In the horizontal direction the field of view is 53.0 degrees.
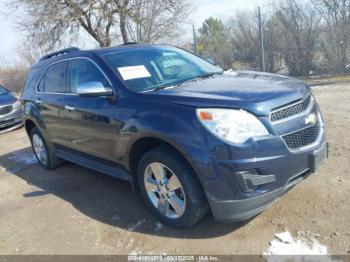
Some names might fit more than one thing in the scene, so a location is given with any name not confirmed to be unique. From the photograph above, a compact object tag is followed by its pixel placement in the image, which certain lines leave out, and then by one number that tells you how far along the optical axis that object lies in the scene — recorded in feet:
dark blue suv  9.25
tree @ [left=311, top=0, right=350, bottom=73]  32.53
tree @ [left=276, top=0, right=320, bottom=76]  34.86
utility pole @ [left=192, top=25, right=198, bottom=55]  37.25
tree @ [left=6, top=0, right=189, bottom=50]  43.45
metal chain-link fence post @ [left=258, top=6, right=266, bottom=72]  32.32
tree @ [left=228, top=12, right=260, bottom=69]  37.50
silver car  32.78
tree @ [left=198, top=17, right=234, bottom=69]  40.40
